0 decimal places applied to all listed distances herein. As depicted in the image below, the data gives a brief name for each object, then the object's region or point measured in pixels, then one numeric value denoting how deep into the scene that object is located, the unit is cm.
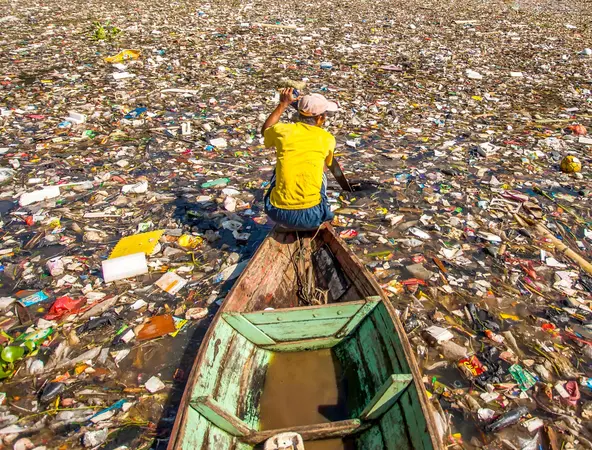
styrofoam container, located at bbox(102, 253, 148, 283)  459
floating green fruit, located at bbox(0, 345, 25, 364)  355
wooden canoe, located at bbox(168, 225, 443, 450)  267
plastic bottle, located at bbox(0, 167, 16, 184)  631
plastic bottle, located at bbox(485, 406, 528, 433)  322
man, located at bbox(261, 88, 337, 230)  378
